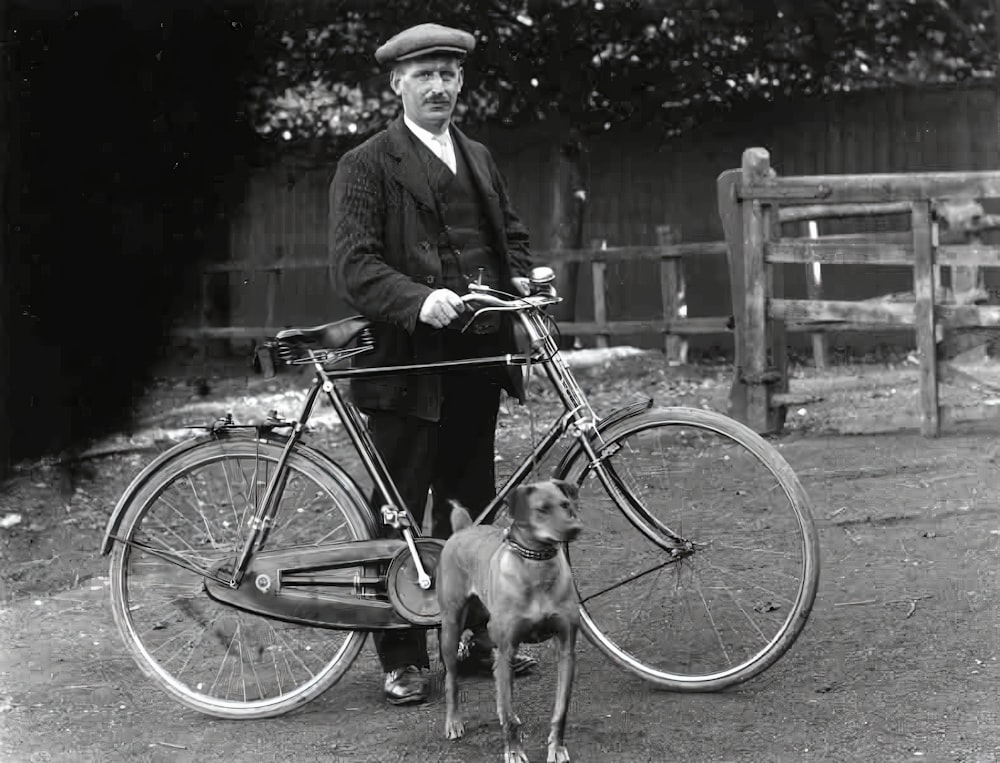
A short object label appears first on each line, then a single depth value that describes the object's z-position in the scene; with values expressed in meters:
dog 3.46
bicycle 4.01
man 4.20
